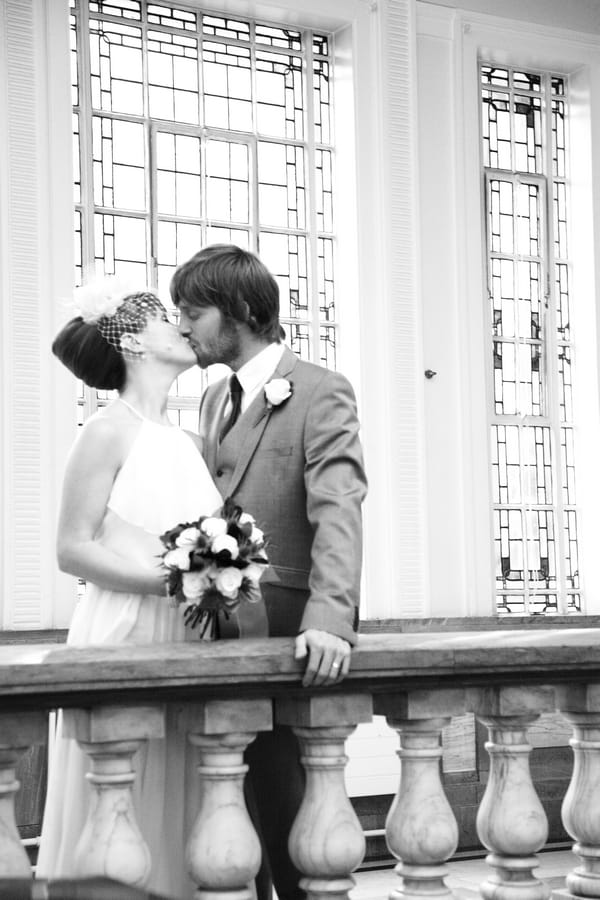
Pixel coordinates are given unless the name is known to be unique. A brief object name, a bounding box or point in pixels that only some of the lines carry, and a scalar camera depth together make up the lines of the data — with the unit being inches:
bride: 107.3
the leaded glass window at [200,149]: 311.6
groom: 103.6
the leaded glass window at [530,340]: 358.3
